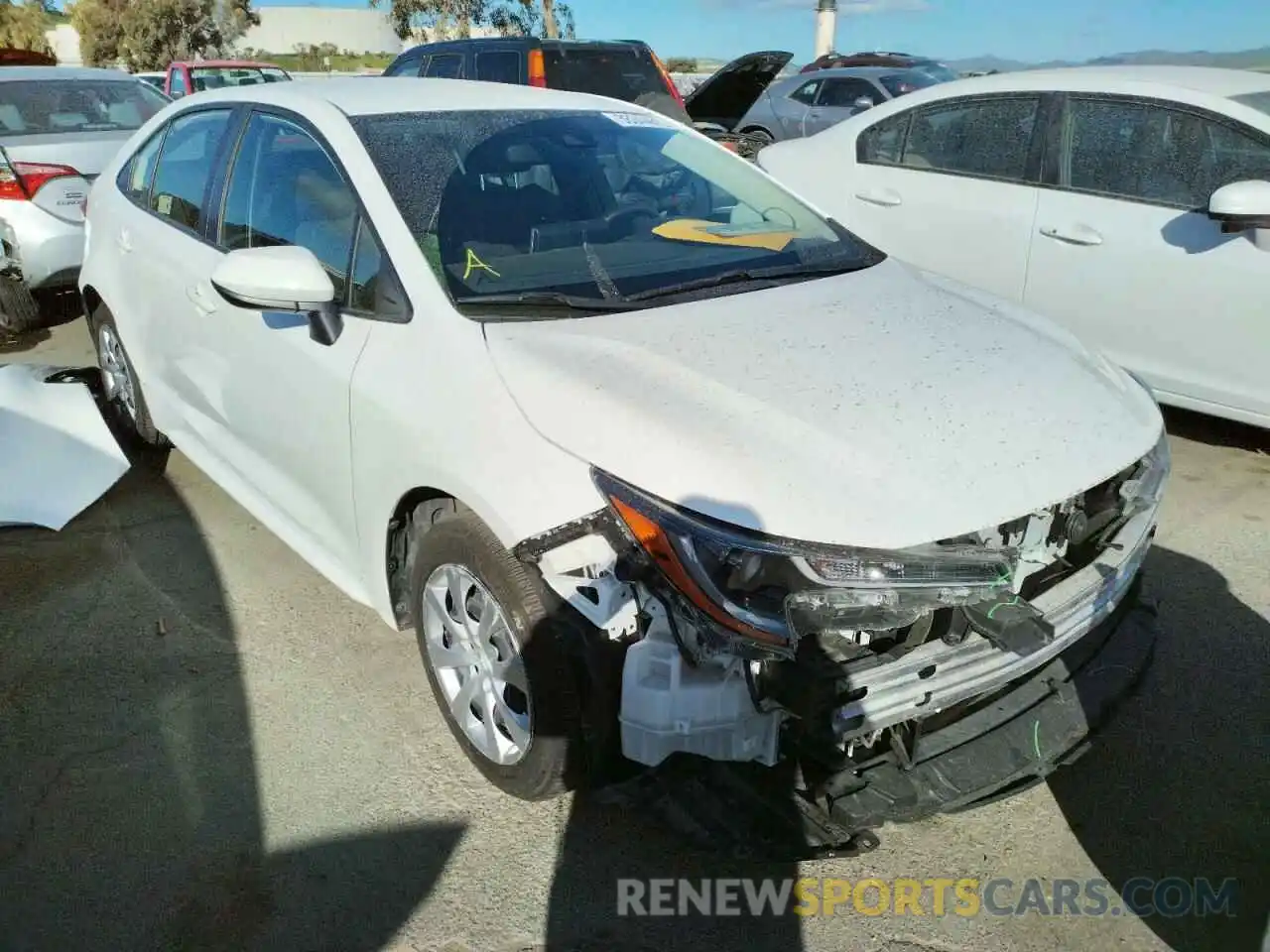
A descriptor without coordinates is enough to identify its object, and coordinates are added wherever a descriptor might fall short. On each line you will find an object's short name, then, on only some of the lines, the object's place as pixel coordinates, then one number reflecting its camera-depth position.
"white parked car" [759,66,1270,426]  4.18
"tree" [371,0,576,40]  36.84
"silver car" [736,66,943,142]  13.52
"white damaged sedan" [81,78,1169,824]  1.96
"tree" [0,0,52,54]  42.12
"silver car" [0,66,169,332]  6.10
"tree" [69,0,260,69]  43.12
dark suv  9.55
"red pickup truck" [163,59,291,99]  14.71
